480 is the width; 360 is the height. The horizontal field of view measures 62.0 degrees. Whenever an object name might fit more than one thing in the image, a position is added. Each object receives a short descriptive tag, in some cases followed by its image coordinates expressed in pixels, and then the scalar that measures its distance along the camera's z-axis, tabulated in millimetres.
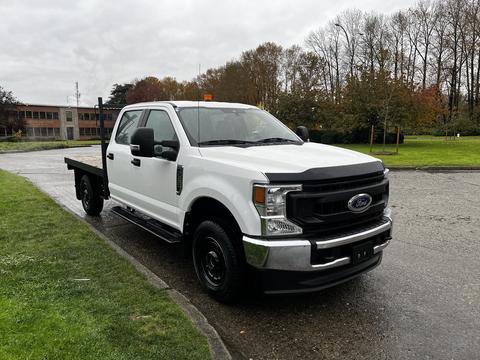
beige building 77062
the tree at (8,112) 60500
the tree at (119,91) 82944
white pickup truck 3283
